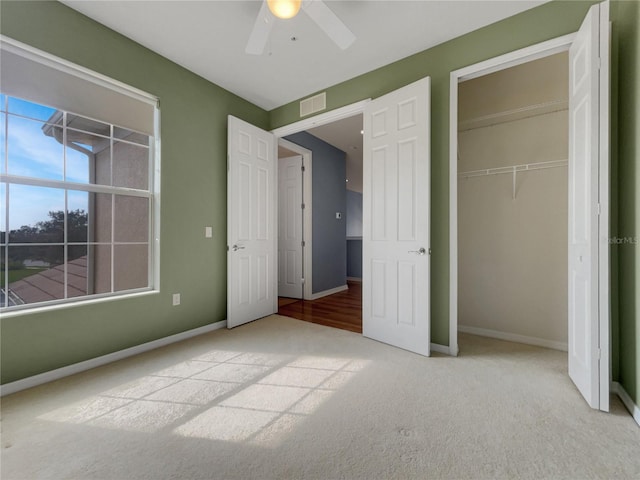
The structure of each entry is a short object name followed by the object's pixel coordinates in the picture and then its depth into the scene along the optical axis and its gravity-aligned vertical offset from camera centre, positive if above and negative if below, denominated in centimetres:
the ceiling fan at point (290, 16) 164 +139
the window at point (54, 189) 199 +41
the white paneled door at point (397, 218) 249 +21
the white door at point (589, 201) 163 +23
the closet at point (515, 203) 266 +37
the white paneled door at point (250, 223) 329 +21
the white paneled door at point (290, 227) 496 +23
